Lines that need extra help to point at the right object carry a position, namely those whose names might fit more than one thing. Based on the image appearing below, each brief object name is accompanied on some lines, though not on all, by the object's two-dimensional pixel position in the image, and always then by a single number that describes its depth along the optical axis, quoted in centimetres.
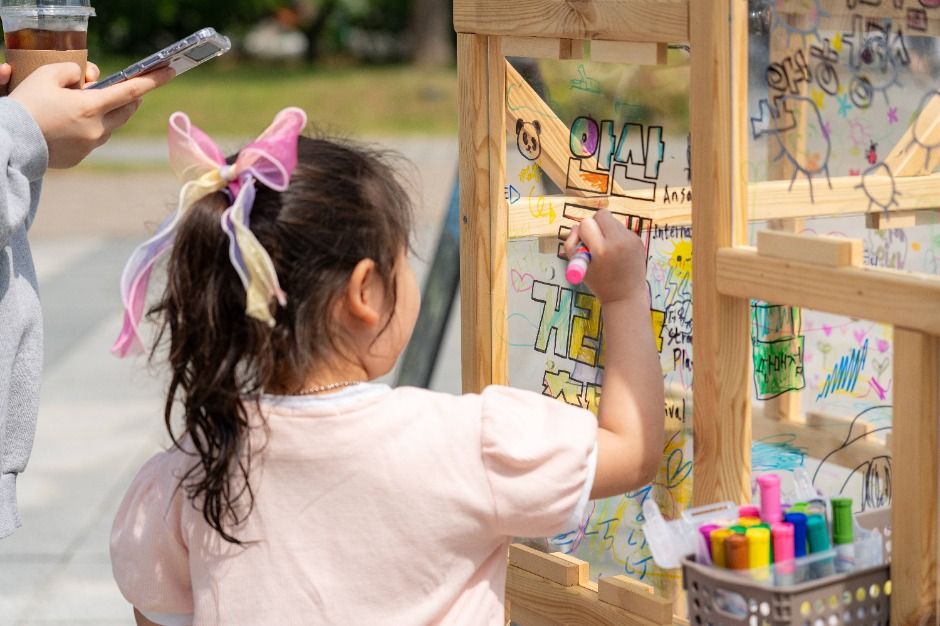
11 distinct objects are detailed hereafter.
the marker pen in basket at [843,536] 304
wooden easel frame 303
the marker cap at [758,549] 301
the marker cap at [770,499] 305
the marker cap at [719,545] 302
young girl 309
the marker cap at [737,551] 301
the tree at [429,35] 2411
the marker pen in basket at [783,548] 301
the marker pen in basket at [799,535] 304
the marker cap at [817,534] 304
